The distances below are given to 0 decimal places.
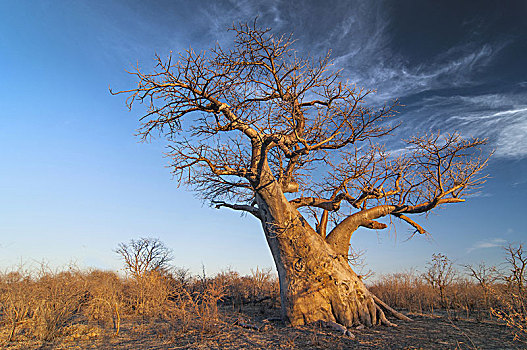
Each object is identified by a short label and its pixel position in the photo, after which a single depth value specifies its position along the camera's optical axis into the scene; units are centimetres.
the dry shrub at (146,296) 856
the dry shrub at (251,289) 1062
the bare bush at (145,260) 1138
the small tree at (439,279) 858
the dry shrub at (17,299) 662
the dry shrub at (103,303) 751
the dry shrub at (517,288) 576
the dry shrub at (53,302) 596
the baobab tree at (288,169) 681
